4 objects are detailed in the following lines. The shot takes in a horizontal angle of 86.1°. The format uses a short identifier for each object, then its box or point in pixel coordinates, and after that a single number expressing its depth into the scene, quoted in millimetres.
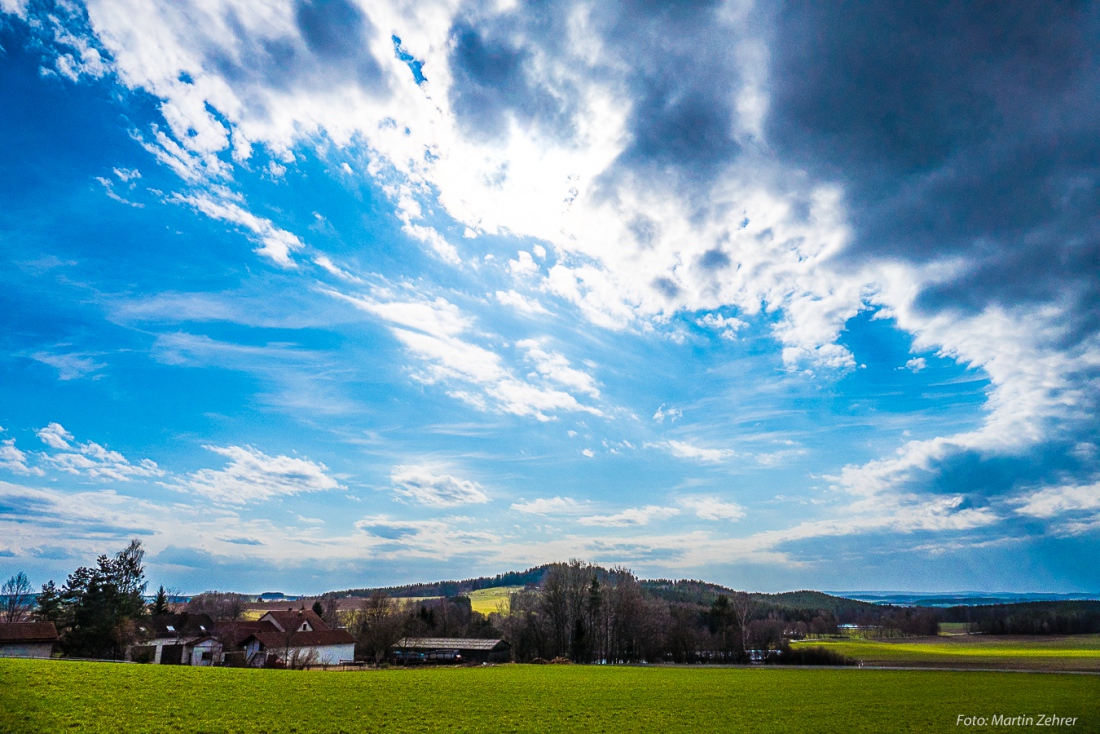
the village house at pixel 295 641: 68188
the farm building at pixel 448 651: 86425
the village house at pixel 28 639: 56562
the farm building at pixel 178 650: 66312
